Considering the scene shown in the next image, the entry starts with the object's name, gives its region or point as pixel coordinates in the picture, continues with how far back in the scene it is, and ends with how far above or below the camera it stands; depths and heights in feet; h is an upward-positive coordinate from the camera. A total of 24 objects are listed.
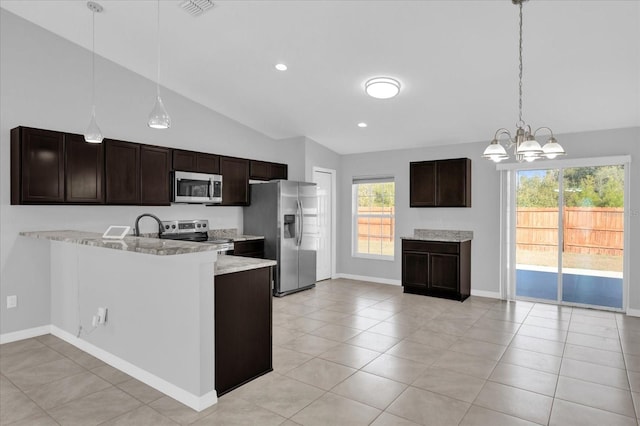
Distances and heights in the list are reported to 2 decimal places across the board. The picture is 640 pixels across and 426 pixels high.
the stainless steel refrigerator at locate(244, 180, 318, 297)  18.83 -0.80
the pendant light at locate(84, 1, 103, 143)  10.46 +5.17
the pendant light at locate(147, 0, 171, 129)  8.71 +2.11
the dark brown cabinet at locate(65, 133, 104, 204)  13.04 +1.40
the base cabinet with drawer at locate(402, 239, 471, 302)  18.24 -2.79
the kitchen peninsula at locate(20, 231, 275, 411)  8.25 -2.32
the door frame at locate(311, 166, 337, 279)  23.35 -0.48
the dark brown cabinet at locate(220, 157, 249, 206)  18.51 +1.48
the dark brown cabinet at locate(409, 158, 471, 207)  18.79 +1.40
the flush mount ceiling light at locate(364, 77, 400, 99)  13.69 +4.44
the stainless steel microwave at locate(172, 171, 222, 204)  16.33 +1.02
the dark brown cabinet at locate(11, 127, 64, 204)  12.09 +1.44
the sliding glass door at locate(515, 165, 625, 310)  16.31 -1.08
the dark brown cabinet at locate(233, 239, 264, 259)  18.11 -1.80
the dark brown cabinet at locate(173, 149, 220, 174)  16.53 +2.20
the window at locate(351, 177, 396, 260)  22.38 -0.37
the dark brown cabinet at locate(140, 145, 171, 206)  15.21 +1.43
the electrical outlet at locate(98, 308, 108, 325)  10.73 -2.88
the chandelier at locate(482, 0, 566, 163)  8.09 +1.33
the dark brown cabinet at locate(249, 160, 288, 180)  19.85 +2.18
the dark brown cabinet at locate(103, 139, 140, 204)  14.15 +1.48
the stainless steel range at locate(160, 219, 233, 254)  16.70 -0.91
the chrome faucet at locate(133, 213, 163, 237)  15.36 -0.77
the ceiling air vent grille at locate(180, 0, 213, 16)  10.79 +5.81
